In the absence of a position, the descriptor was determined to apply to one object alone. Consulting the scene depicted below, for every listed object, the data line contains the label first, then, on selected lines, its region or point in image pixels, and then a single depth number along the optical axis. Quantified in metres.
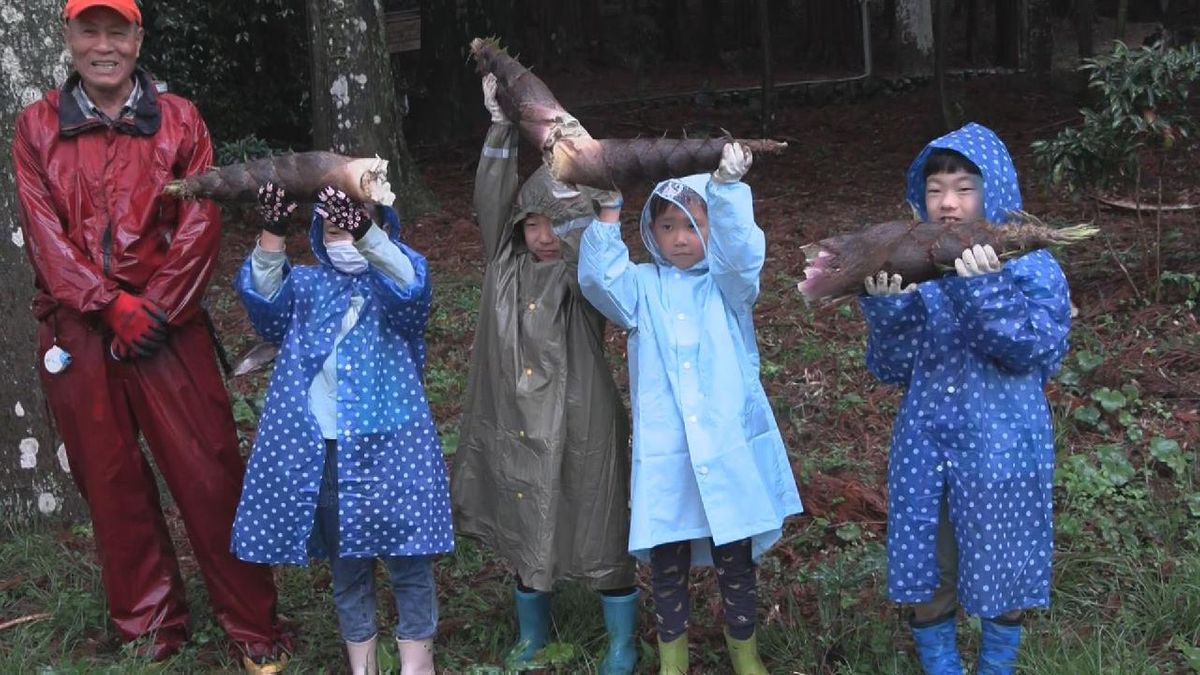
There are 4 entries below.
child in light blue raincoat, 4.07
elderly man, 4.46
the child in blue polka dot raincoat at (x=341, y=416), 4.20
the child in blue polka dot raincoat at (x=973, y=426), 3.78
